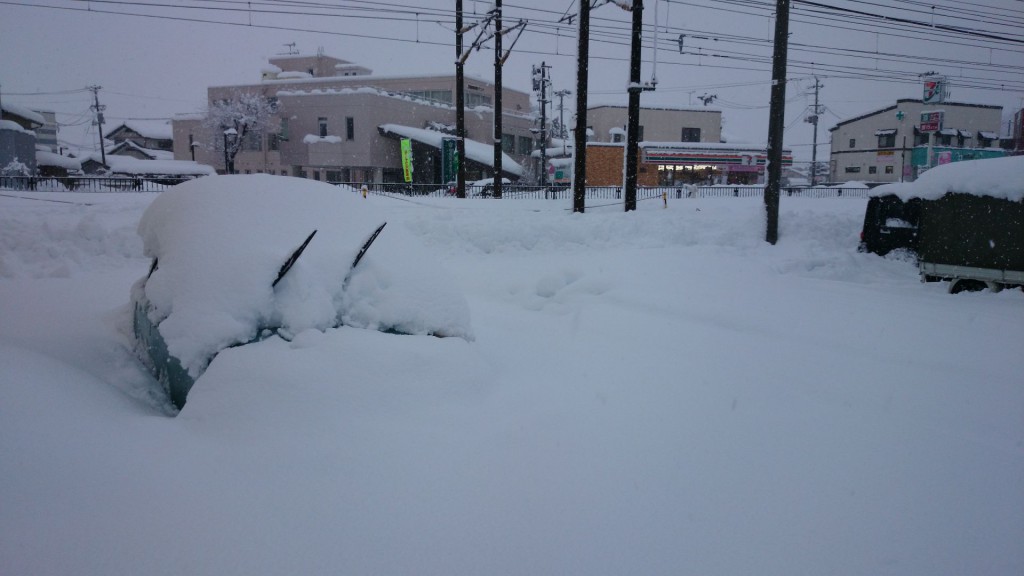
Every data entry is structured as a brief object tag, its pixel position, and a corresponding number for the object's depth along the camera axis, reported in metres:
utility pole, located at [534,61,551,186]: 40.01
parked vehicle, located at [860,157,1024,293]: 8.84
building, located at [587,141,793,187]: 43.66
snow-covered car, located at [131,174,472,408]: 3.77
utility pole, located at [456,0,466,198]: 21.30
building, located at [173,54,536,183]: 41.16
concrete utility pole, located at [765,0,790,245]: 12.91
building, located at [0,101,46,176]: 34.97
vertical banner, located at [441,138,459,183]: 37.84
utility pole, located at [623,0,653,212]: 15.88
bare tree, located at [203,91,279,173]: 43.03
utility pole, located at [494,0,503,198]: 20.42
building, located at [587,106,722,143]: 53.03
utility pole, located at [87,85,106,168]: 58.91
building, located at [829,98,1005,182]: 45.91
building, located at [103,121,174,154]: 56.96
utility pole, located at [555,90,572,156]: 63.49
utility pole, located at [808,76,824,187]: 56.28
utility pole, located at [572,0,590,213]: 15.81
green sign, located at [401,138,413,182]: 38.12
